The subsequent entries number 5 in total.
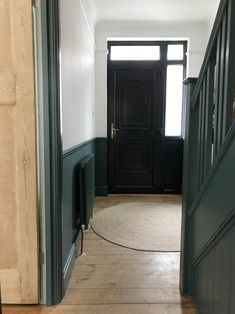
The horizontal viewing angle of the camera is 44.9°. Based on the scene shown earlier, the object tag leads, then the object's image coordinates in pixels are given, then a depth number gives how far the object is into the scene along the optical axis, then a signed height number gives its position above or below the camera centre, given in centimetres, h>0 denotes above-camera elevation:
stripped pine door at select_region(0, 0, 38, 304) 159 -23
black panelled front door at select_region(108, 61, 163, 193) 445 -10
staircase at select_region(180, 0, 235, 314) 121 -30
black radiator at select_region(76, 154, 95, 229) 249 -64
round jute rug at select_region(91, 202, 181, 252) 270 -117
